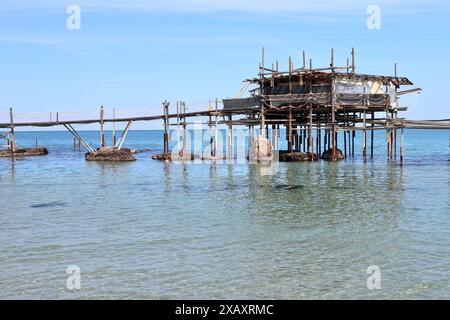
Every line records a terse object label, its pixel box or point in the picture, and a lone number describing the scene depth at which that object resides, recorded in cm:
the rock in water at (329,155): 4800
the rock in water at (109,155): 5266
